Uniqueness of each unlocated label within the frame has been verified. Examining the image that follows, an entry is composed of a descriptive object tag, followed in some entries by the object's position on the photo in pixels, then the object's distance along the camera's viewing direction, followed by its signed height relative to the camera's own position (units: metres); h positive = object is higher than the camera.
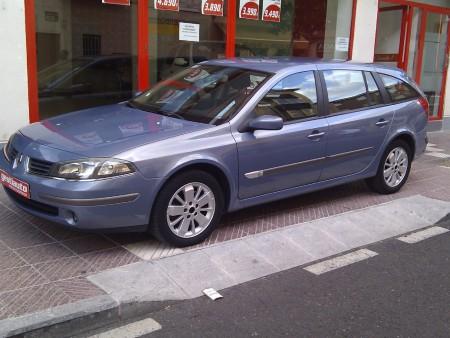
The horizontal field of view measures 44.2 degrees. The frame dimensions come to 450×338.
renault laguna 4.27 -0.91
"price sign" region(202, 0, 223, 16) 8.67 +0.52
